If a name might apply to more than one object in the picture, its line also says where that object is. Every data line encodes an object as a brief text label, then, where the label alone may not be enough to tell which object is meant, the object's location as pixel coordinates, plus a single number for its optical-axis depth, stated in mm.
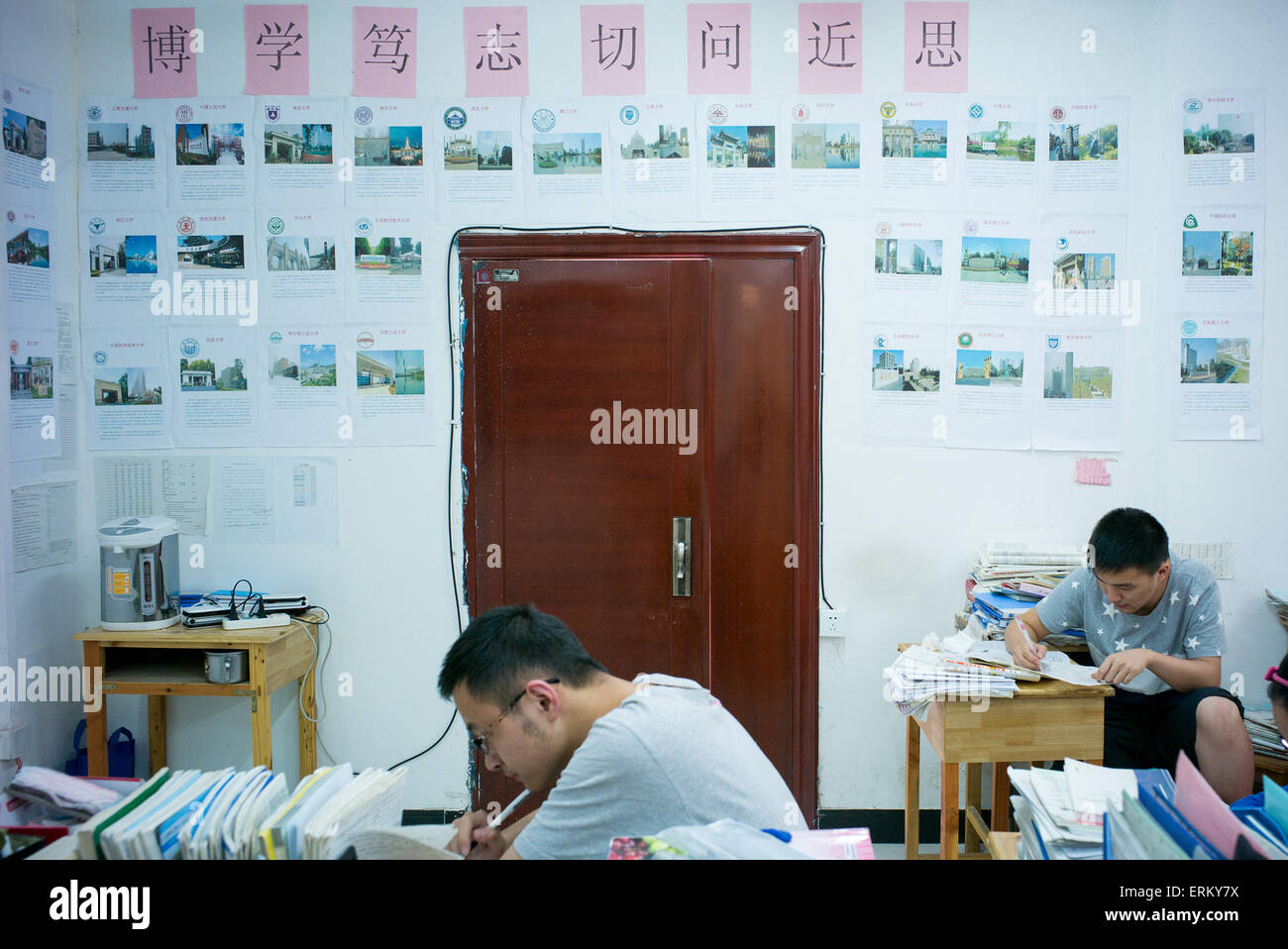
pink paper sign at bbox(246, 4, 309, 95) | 2773
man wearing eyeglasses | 1206
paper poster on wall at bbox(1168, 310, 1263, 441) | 2744
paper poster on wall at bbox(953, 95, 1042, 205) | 2744
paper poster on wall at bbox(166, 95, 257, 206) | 2797
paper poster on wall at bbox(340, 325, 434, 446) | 2814
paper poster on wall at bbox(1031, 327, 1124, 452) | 2764
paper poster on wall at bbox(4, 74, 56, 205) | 2635
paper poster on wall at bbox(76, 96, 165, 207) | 2812
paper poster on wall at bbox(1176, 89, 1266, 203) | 2727
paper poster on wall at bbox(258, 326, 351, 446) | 2818
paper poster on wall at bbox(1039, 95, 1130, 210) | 2742
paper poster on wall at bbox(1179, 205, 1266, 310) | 2732
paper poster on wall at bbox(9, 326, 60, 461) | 2617
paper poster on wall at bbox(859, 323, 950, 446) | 2775
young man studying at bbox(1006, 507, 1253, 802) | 2131
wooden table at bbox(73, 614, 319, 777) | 2451
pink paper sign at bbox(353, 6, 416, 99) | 2760
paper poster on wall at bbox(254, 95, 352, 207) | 2783
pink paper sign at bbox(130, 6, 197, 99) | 2795
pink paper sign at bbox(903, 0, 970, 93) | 2729
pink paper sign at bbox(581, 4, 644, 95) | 2738
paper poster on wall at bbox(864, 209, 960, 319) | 2760
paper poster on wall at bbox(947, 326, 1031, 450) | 2771
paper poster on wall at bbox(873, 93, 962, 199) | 2742
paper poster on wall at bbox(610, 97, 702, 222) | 2752
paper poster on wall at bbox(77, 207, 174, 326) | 2826
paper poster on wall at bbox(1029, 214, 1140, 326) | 2754
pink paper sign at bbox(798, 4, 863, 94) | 2729
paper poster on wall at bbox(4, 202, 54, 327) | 2621
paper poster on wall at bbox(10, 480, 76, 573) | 2604
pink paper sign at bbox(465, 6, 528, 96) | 2744
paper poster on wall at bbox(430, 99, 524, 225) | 2768
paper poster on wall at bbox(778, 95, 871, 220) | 2742
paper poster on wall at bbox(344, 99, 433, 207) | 2775
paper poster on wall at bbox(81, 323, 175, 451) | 2836
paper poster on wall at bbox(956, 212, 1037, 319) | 2758
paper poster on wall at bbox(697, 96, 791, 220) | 2744
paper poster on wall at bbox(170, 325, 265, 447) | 2822
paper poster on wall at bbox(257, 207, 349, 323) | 2801
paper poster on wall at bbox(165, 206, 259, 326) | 2814
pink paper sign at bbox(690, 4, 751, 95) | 2732
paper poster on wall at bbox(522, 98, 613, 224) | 2762
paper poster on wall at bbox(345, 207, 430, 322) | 2797
